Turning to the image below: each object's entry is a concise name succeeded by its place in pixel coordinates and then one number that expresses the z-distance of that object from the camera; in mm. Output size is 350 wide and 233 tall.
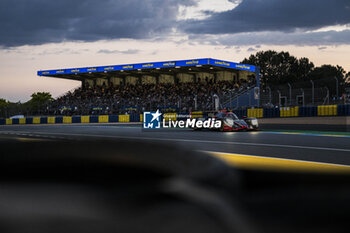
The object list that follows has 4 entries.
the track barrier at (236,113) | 20016
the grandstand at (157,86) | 28484
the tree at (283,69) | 76062
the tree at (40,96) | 108000
